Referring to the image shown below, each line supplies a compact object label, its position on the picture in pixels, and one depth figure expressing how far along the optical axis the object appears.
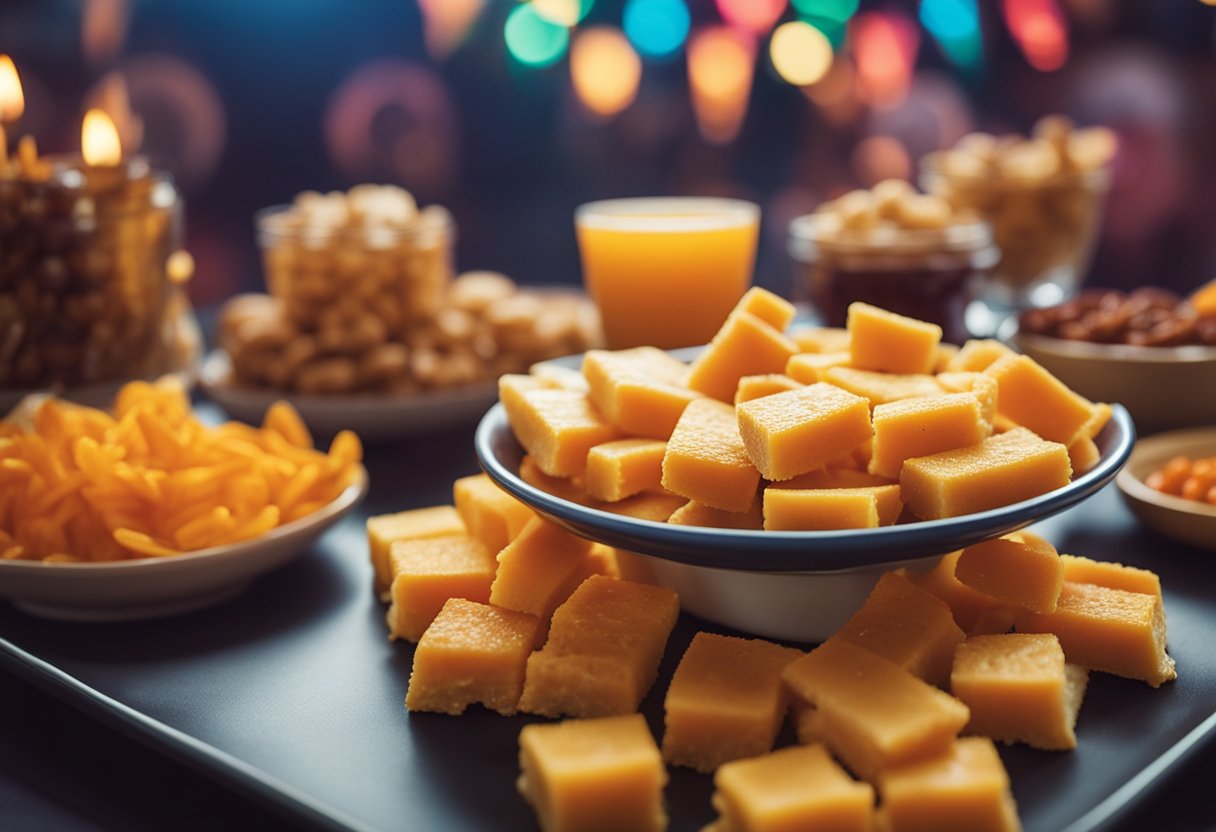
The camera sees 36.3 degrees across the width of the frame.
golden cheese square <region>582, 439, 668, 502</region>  0.51
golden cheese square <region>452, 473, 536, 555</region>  0.54
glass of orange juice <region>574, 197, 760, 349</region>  0.72
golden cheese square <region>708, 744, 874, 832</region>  0.40
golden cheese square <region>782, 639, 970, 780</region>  0.43
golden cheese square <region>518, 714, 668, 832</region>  0.42
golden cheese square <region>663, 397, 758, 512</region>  0.50
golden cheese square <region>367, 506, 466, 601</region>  0.56
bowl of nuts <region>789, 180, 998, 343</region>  0.70
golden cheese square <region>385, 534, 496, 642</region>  0.53
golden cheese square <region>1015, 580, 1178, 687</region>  0.50
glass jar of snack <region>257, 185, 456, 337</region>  0.69
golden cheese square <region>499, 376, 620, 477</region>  0.52
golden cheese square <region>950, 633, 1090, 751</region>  0.46
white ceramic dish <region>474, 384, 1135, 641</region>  0.47
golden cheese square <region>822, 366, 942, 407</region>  0.52
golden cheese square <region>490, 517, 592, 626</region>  0.51
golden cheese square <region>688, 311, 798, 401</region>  0.54
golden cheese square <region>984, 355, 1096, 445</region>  0.52
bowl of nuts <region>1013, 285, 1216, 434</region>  0.64
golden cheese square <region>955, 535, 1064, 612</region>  0.50
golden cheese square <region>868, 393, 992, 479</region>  0.50
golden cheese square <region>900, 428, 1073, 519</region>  0.49
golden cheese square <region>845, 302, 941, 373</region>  0.54
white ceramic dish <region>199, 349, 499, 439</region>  0.67
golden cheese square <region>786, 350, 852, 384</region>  0.53
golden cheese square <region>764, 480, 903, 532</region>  0.48
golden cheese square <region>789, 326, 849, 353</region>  0.56
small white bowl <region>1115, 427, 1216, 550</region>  0.56
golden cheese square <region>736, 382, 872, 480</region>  0.49
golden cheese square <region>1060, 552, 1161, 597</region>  0.52
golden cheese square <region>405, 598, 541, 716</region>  0.50
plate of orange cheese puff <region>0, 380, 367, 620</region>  0.54
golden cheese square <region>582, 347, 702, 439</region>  0.53
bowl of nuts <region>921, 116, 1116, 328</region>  0.77
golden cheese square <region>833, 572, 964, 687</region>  0.48
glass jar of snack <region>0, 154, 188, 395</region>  0.62
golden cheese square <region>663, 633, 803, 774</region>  0.46
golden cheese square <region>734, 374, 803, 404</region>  0.53
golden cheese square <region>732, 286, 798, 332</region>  0.56
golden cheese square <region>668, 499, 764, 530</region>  0.50
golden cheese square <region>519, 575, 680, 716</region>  0.49
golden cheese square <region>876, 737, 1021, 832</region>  0.40
